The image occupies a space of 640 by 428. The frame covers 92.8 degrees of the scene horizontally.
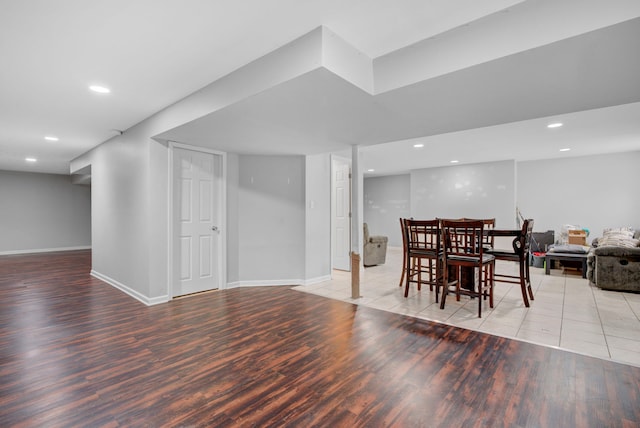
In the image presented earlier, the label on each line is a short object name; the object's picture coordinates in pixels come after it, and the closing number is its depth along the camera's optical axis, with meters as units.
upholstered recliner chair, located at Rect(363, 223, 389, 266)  6.23
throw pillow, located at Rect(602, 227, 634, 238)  5.25
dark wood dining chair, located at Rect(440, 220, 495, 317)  3.33
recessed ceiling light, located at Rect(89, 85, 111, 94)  2.89
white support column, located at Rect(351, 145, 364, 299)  4.05
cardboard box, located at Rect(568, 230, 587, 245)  6.60
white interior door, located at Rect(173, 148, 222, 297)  4.14
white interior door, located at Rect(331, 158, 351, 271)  6.02
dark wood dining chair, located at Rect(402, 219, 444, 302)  3.83
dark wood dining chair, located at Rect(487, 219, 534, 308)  3.50
